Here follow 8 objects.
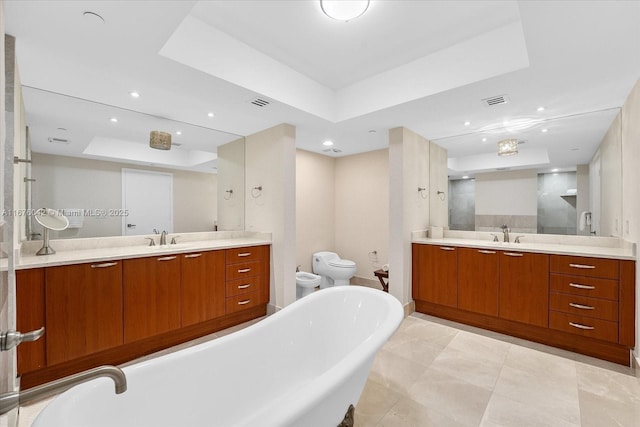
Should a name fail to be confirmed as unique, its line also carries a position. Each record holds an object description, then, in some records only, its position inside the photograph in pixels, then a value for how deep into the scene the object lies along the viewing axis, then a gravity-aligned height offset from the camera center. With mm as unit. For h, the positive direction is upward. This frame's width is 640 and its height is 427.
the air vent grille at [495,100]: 2402 +988
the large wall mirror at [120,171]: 2311 +422
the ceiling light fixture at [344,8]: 1724 +1289
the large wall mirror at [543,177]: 2662 +380
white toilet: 4109 -828
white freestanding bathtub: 1007 -768
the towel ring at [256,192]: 3440 +273
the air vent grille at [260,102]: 2513 +1026
